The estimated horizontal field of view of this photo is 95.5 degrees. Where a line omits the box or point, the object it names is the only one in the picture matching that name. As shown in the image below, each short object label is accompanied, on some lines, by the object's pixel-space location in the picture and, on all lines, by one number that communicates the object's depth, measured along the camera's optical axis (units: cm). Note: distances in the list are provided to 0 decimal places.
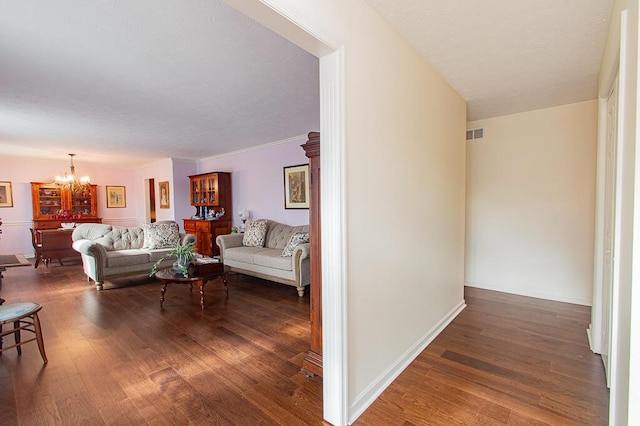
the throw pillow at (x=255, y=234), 531
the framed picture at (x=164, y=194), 767
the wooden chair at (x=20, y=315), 218
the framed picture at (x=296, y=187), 538
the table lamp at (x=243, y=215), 641
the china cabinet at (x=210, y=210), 659
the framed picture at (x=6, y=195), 689
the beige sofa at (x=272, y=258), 406
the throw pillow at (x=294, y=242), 432
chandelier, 668
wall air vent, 422
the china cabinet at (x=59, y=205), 723
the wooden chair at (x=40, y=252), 598
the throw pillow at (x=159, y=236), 518
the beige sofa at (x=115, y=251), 440
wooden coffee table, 367
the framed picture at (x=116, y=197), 855
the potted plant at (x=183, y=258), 381
